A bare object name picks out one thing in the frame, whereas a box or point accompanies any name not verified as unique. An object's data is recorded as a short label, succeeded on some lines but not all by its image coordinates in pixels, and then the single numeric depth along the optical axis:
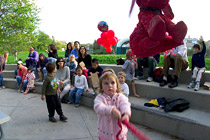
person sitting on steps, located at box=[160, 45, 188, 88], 3.39
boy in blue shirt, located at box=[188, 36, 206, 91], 3.45
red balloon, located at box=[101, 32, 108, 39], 5.52
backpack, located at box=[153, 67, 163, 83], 4.09
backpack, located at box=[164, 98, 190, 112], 3.03
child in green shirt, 3.34
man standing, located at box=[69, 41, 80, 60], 5.87
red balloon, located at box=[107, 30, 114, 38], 5.51
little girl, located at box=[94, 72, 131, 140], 1.48
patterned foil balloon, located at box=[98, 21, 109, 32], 5.46
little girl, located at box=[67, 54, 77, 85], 5.49
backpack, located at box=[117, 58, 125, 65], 5.68
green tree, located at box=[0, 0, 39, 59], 10.37
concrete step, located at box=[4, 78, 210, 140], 2.56
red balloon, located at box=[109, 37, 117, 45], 5.55
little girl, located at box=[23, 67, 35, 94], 5.72
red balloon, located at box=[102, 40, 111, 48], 5.60
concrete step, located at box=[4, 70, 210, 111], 3.07
